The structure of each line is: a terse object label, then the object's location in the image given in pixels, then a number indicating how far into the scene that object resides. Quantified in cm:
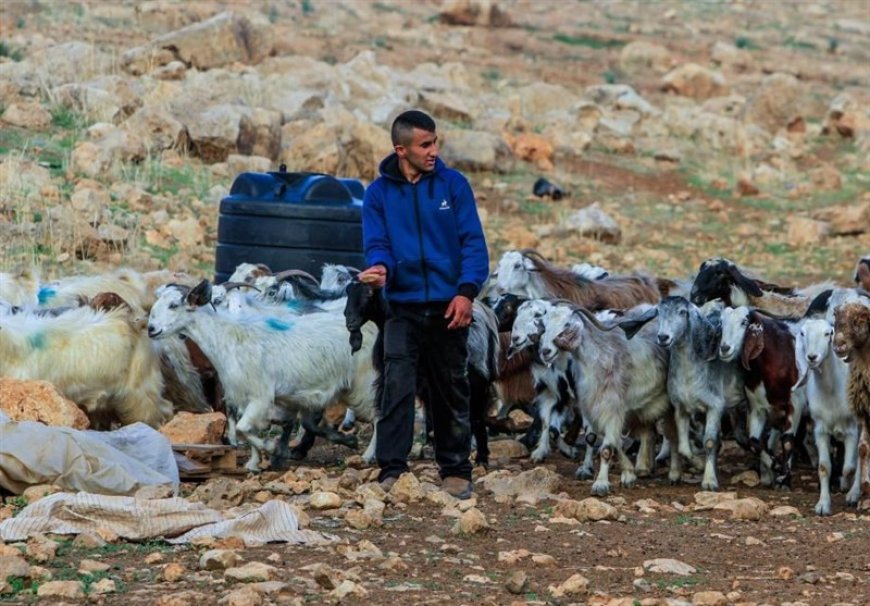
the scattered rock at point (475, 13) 9040
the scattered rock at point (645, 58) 8445
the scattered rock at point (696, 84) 7639
